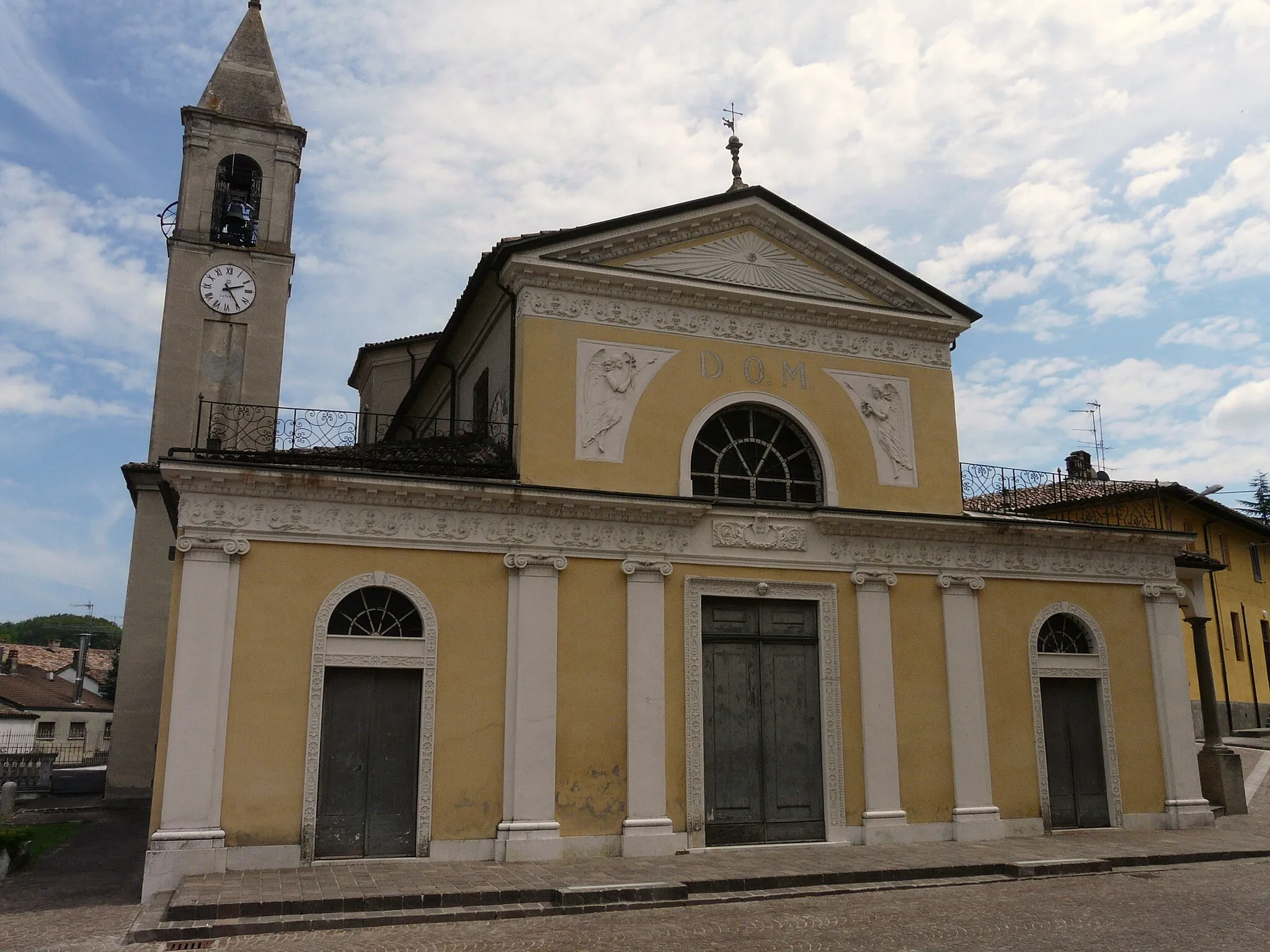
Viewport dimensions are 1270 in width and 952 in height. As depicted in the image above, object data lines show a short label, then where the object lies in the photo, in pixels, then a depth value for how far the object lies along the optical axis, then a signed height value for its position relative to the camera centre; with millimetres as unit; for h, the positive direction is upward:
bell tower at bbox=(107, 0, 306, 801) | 23094 +9003
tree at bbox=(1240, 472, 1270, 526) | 52250 +10265
